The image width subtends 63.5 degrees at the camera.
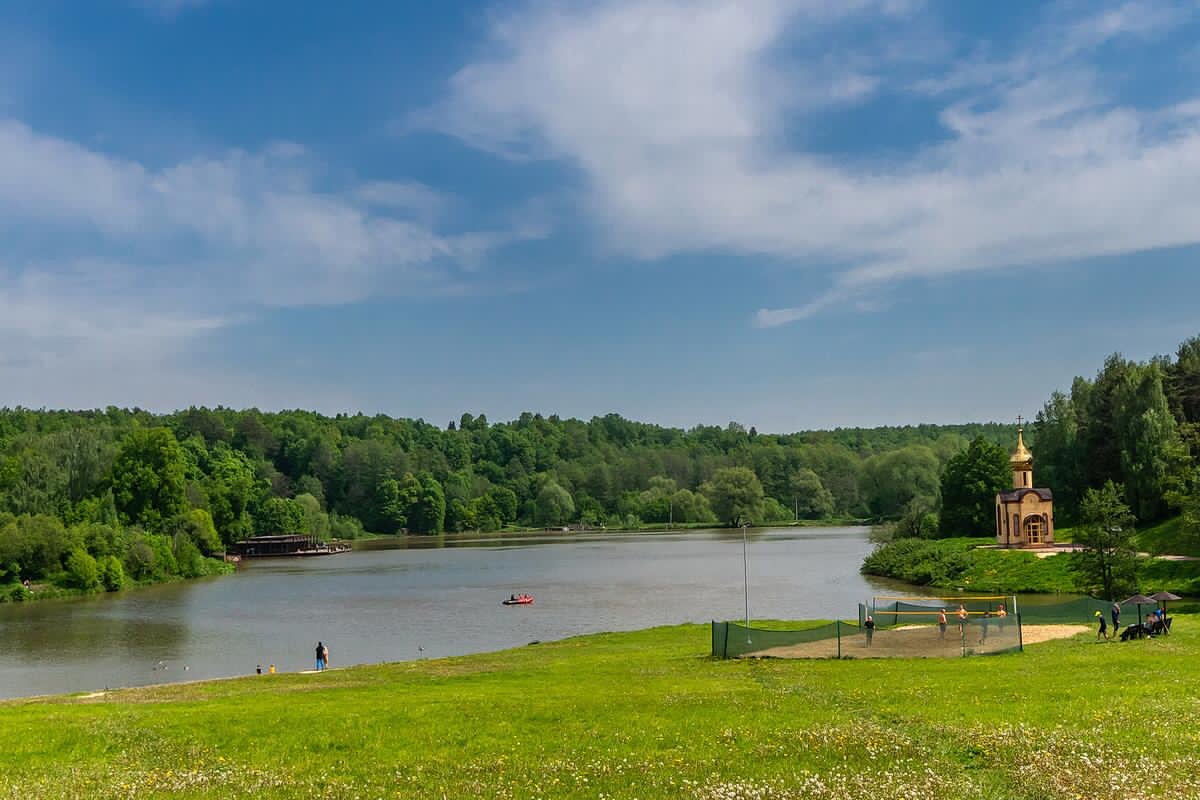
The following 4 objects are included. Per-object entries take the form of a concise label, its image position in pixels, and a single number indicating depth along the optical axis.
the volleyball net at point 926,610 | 37.81
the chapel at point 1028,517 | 84.25
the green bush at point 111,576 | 88.94
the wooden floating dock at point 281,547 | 147.50
